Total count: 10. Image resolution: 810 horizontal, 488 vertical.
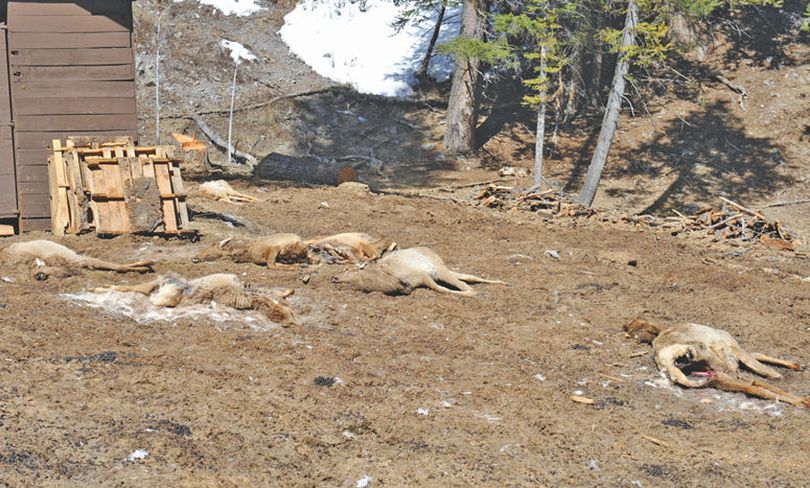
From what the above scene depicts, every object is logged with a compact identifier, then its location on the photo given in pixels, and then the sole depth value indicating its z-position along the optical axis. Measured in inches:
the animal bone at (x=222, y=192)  655.1
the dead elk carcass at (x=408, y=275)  460.1
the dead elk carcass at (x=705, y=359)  374.9
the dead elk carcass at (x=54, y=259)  433.7
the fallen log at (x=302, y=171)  794.8
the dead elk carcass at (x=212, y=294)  403.2
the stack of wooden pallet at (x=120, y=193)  509.4
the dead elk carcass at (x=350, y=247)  496.1
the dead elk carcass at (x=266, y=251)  483.8
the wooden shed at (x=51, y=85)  567.5
